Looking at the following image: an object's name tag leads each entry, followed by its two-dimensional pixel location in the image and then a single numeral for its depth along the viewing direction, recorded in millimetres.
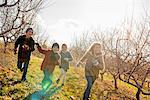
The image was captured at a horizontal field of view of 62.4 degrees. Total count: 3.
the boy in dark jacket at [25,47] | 4661
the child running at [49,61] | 4992
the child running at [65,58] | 5904
